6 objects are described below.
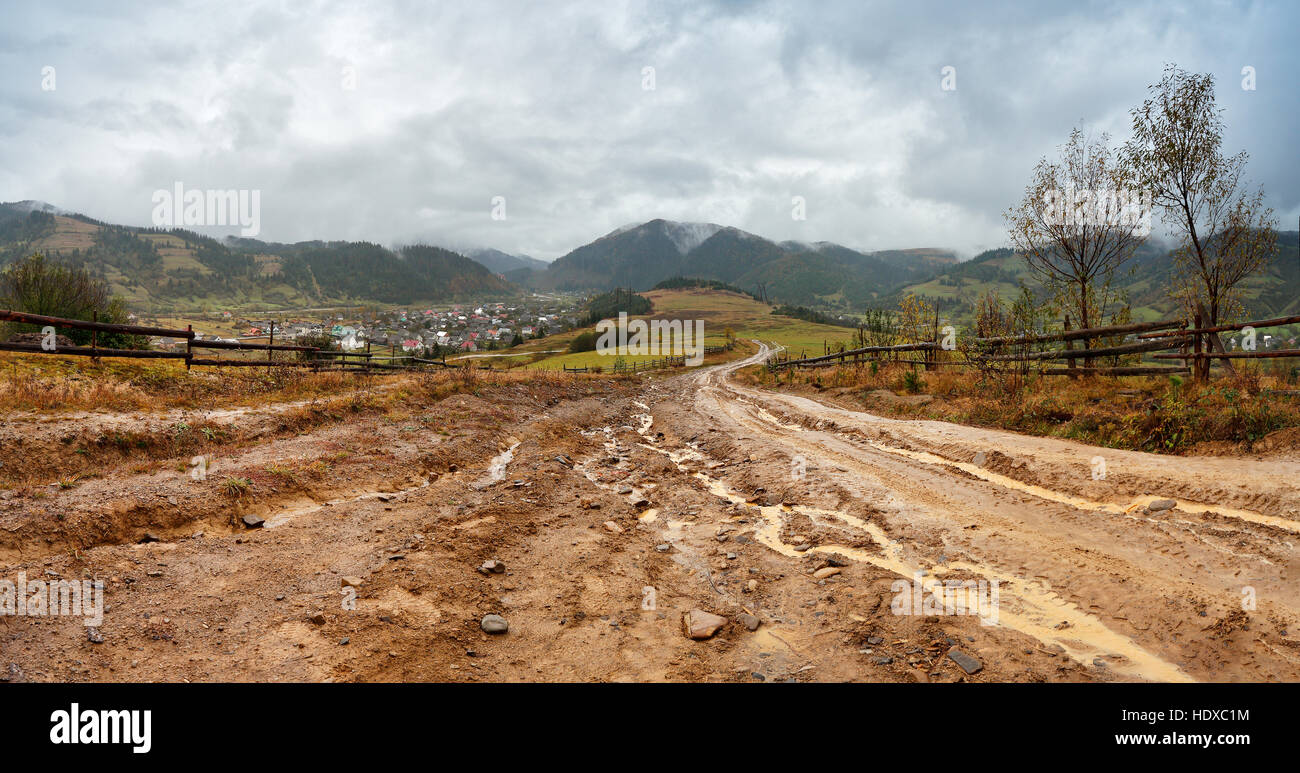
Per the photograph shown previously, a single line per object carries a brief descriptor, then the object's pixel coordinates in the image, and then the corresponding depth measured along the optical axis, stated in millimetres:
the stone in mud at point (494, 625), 4941
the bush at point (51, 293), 33531
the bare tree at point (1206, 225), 15602
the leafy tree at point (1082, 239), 18469
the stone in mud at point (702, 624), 4906
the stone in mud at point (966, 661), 4027
